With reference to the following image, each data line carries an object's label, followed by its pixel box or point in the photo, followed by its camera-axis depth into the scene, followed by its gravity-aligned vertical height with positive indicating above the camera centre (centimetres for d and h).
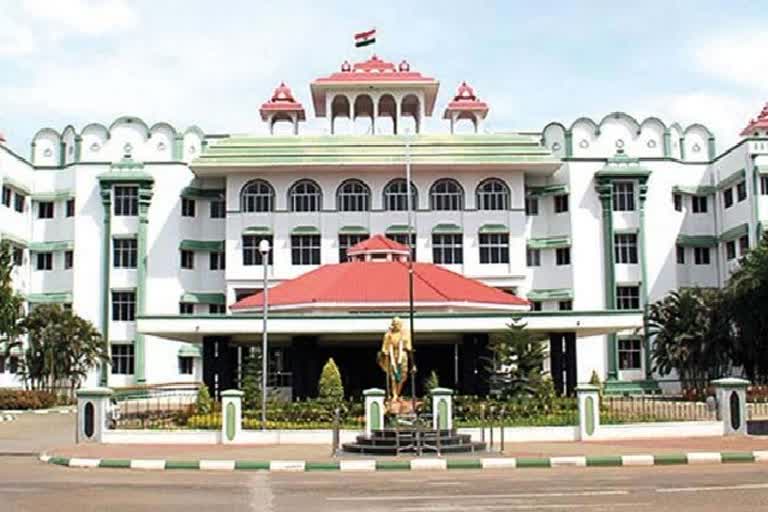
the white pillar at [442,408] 2522 -99
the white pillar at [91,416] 2458 -106
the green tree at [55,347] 4612 +104
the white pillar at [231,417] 2453 -112
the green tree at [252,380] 3153 -38
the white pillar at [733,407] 2531 -106
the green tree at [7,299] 3744 +261
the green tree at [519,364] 3109 +4
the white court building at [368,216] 5169 +749
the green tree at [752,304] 3928 +222
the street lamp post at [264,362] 2617 +17
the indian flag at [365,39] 5906 +1831
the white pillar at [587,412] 2498 -112
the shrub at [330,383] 3309 -49
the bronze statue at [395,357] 2916 +28
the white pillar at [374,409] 2522 -100
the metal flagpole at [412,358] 2800 +23
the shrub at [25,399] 4247 -114
